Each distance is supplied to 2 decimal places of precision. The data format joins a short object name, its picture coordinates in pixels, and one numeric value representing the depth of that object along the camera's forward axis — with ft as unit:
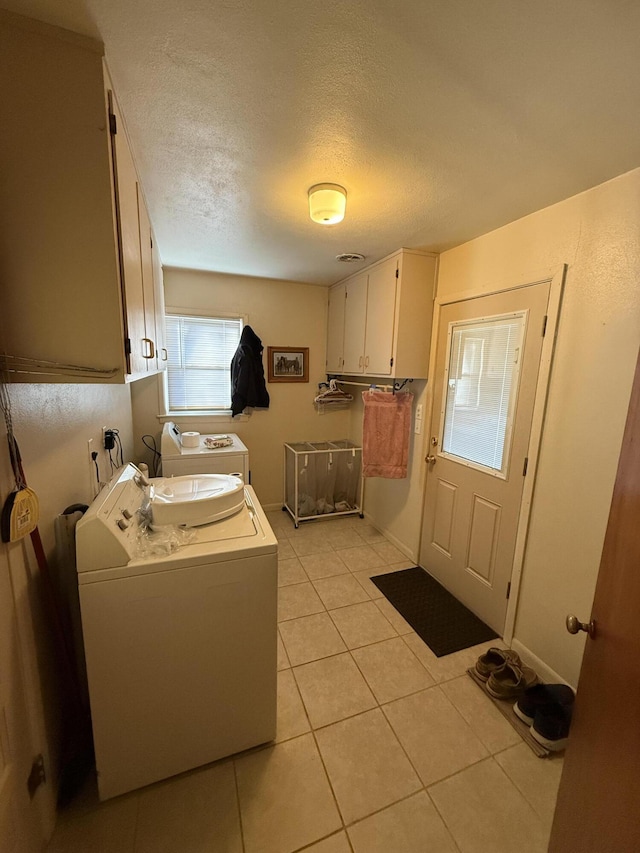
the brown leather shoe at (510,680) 5.44
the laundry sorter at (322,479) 11.03
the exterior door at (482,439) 6.10
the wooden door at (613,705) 2.43
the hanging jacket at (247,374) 10.61
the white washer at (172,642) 3.67
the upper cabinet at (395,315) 7.88
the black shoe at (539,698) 5.03
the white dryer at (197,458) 8.76
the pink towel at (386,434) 9.03
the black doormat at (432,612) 6.62
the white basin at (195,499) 4.42
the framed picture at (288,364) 11.35
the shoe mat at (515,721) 4.70
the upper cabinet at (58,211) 2.59
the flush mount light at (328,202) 5.05
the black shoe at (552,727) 4.64
